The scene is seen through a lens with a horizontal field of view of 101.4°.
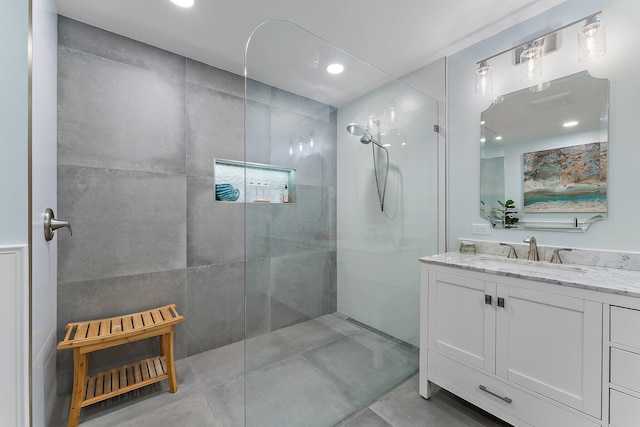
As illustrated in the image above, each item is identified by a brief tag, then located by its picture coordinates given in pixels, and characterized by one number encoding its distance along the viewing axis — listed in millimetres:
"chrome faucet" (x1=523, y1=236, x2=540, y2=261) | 1677
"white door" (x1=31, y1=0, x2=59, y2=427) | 1244
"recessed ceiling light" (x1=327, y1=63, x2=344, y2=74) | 1607
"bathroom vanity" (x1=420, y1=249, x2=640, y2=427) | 1078
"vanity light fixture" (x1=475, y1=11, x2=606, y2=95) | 1469
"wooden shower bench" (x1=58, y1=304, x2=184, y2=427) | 1493
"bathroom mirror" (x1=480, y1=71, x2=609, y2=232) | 1515
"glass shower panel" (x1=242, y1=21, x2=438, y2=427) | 1408
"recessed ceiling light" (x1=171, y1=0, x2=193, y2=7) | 1599
